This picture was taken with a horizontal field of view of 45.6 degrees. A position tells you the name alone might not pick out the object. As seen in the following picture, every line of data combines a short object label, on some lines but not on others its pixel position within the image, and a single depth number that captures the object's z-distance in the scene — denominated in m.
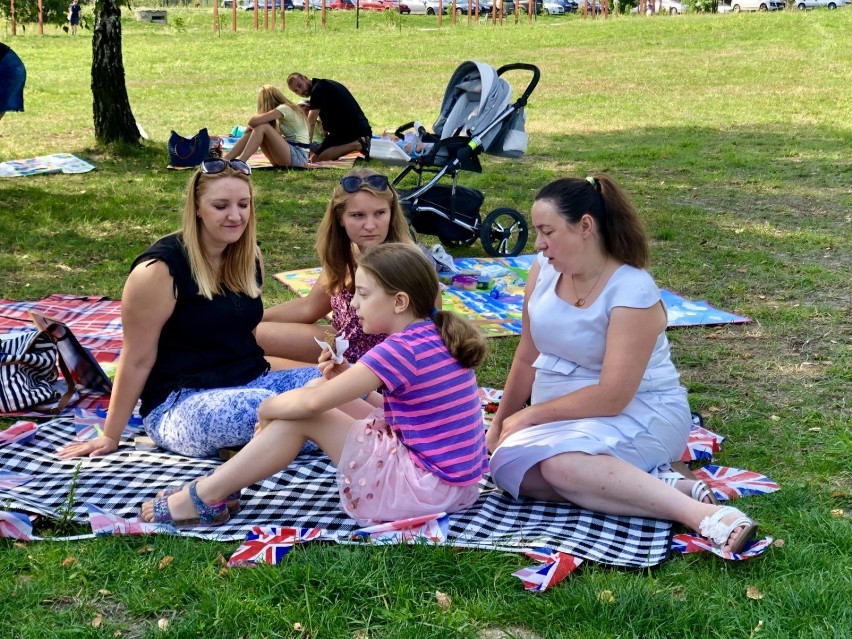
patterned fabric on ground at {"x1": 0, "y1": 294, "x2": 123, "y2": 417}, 5.42
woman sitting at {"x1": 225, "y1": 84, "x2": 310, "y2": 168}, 10.78
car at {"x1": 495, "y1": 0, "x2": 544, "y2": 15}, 37.28
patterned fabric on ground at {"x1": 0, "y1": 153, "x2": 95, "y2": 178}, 10.24
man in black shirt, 11.30
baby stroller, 7.58
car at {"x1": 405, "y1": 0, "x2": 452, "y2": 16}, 39.53
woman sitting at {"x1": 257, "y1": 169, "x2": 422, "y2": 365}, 4.29
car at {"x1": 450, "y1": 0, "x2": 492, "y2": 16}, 36.66
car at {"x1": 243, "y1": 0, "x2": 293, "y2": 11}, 36.81
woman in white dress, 3.52
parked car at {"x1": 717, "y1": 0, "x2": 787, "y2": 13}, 39.75
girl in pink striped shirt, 3.35
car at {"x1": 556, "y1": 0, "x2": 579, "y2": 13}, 40.12
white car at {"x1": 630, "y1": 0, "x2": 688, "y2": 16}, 37.47
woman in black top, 3.91
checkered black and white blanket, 3.33
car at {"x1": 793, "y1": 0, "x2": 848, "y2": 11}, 37.88
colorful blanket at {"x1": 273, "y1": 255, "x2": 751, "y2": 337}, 6.09
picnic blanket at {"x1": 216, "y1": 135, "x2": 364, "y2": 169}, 11.16
